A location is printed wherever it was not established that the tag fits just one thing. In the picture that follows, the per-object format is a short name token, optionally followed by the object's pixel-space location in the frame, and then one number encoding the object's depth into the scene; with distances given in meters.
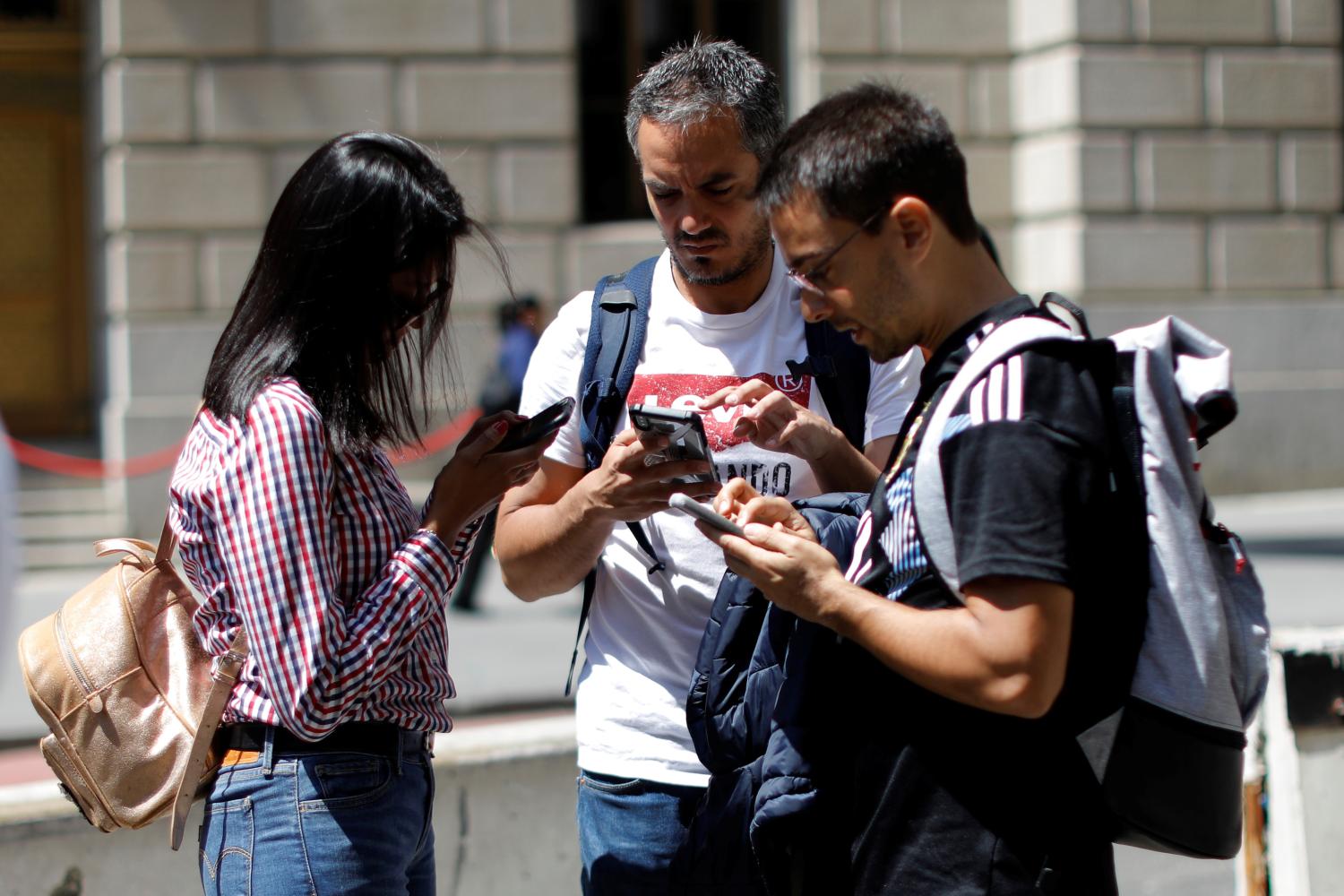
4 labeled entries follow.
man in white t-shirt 5.31
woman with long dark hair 4.22
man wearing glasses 3.53
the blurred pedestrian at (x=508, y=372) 17.80
